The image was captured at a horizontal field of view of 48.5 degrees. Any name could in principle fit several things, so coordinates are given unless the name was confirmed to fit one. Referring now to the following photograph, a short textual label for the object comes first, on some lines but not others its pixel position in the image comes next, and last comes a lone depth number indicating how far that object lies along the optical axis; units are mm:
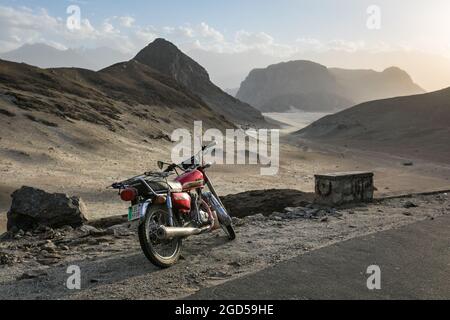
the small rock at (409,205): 11127
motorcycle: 6152
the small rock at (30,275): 6060
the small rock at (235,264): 6469
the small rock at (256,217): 9734
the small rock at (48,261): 6844
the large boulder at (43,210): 10695
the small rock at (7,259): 6883
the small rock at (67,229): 9496
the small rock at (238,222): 9348
